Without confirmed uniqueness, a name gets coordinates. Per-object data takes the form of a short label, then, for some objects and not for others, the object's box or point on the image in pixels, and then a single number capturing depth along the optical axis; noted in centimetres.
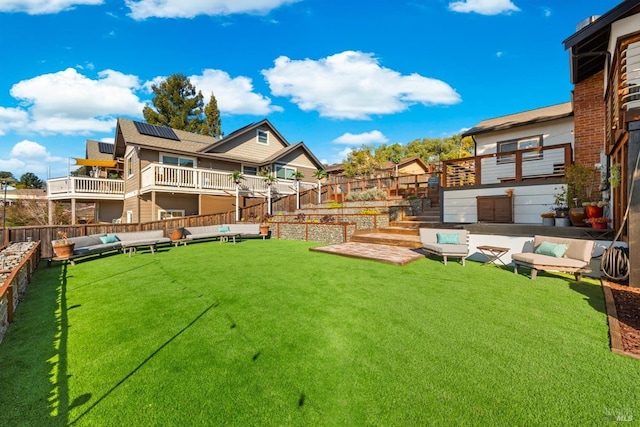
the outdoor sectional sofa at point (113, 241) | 870
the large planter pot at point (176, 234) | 1158
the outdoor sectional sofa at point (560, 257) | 563
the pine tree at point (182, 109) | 3378
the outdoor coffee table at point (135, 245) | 945
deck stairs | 977
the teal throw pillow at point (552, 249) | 607
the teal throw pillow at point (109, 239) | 973
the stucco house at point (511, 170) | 925
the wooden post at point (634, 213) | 488
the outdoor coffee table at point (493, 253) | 711
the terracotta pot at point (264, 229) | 1401
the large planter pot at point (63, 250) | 790
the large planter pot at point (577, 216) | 695
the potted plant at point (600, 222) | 626
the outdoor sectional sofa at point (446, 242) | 725
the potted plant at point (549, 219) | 782
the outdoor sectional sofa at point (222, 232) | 1236
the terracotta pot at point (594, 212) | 658
